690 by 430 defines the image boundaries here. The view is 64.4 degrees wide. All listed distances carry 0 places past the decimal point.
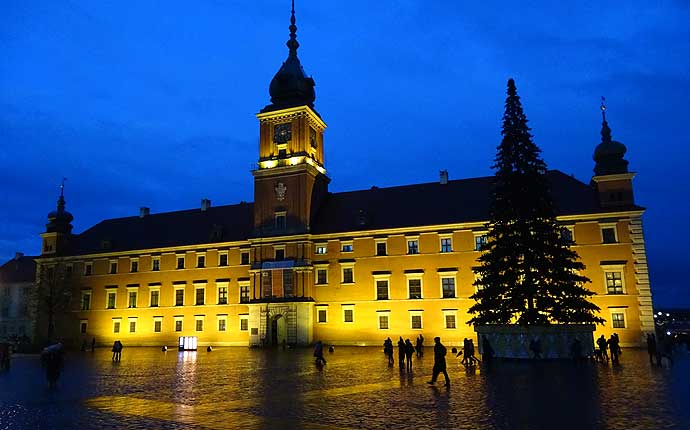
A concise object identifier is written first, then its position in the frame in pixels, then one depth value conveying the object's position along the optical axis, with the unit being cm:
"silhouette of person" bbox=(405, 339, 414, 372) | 2561
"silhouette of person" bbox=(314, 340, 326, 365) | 2653
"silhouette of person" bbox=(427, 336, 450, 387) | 1838
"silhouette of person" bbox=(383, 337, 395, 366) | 2769
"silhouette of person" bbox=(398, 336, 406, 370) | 2600
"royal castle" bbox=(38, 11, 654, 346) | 4334
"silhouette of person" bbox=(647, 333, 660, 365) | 2598
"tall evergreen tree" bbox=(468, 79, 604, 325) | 2858
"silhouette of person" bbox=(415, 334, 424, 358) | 3348
